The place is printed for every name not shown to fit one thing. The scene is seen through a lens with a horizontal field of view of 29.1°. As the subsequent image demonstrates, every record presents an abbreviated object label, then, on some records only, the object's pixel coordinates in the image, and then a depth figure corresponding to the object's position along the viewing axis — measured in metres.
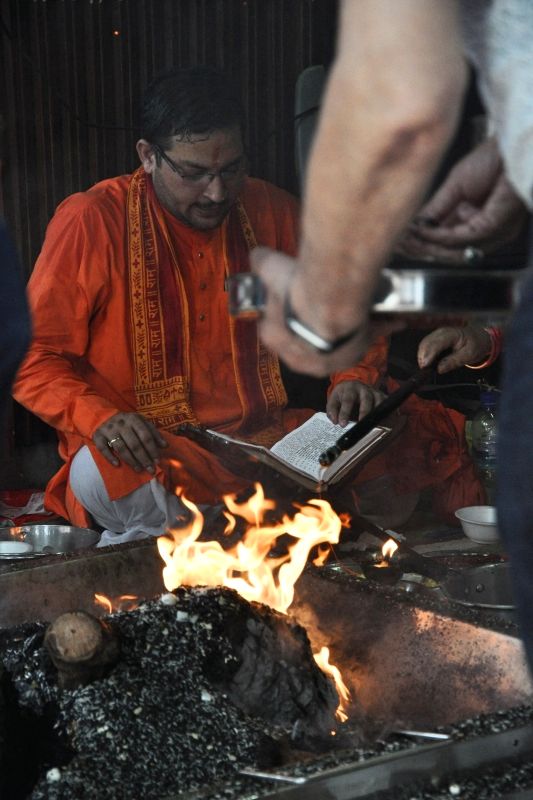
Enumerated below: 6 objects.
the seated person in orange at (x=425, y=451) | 4.61
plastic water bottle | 5.01
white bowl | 4.18
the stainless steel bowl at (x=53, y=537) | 4.07
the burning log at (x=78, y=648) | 2.16
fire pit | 1.79
